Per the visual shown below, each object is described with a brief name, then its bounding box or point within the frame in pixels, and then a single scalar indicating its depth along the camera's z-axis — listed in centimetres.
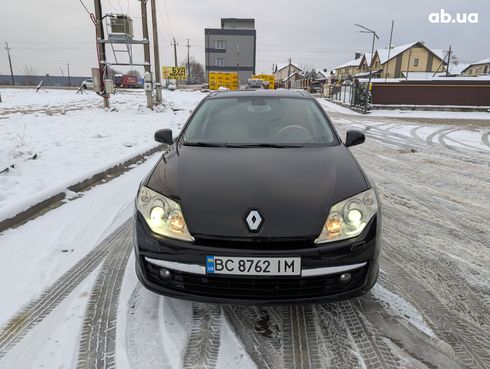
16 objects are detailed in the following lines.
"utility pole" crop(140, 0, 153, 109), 1471
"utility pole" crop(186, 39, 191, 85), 7975
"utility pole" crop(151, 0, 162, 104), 1652
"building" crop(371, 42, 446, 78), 5962
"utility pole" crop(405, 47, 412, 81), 5994
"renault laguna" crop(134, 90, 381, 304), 206
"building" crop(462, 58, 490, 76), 7726
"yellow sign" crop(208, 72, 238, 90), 4753
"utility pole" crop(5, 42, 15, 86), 7117
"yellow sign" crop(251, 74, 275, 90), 5040
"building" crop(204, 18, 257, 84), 9081
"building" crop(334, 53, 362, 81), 7950
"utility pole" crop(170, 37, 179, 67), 6938
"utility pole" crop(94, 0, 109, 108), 1402
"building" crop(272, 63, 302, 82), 10581
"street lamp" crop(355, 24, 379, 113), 2208
